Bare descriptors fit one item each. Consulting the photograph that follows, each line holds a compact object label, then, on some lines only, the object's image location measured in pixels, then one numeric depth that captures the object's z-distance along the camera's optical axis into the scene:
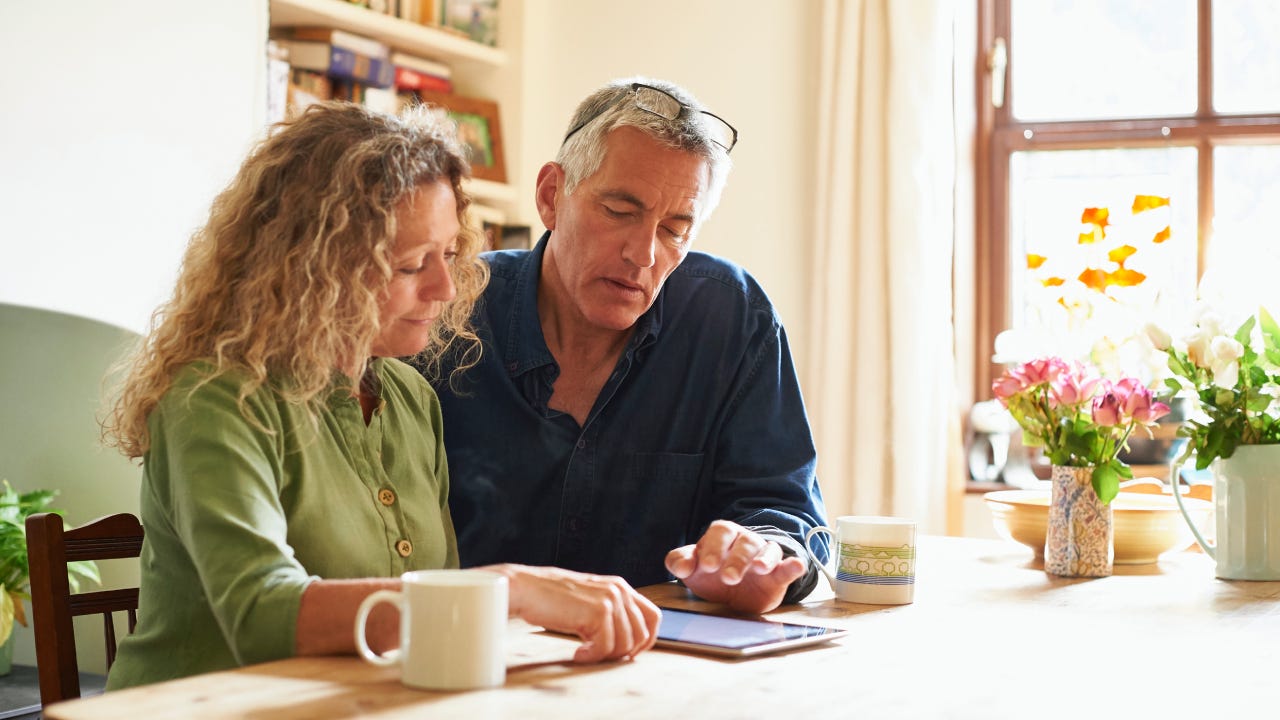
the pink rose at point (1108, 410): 1.76
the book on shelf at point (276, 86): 3.18
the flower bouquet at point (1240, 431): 1.79
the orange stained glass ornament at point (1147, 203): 3.26
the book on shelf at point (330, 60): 3.41
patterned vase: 1.79
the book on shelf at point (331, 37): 3.43
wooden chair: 1.35
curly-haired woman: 1.12
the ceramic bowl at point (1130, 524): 1.92
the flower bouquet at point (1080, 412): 1.76
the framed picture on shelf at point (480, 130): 3.87
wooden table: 0.97
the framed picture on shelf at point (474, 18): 3.85
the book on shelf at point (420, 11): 3.64
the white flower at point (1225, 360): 1.78
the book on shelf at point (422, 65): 3.71
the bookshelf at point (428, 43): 3.33
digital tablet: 1.18
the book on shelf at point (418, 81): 3.71
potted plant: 2.59
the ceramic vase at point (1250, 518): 1.79
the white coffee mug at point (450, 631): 1.00
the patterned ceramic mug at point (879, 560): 1.51
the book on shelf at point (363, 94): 3.54
